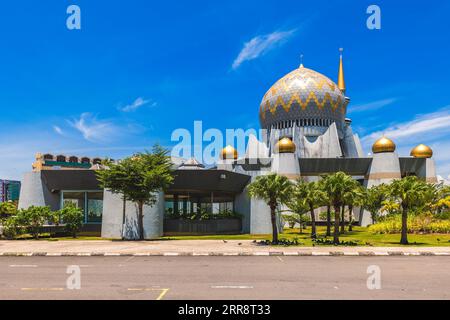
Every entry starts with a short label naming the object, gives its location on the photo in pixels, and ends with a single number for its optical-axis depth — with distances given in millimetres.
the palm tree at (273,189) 27719
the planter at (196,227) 38219
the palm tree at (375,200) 46594
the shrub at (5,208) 48788
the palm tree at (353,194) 27641
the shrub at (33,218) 31906
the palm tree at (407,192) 28172
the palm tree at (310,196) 33156
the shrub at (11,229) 32094
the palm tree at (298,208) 38572
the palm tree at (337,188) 27641
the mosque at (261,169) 37688
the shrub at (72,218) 34469
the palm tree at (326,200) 28605
